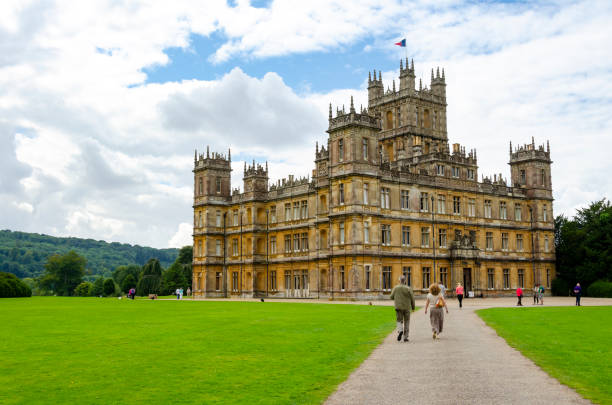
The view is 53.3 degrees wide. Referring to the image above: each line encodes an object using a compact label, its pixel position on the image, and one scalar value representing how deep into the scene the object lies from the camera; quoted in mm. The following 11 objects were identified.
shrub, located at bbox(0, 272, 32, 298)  76000
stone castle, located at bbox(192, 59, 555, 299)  58094
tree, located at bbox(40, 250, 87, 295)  129625
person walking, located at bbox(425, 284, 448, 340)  20516
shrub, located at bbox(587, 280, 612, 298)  62872
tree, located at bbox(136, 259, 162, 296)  106975
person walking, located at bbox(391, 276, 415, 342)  20125
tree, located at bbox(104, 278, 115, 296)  116188
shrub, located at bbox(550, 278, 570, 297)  70312
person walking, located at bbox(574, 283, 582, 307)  42938
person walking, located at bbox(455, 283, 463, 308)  40512
